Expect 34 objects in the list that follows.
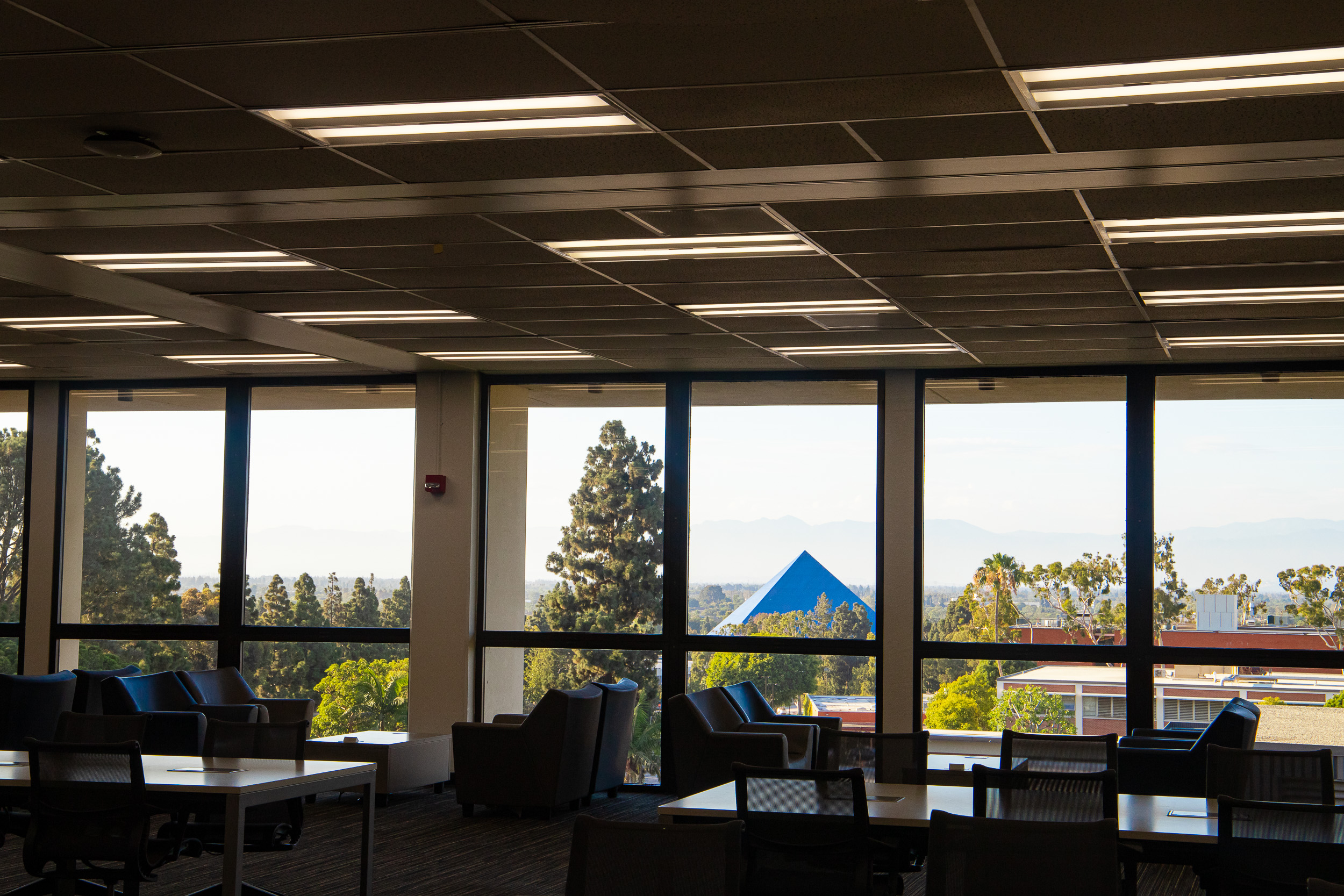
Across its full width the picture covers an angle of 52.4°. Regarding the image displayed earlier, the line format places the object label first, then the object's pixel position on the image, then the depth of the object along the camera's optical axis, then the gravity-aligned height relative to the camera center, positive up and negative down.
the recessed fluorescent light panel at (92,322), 8.40 +1.34
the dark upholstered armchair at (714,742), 8.35 -1.20
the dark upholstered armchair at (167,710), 8.40 -1.14
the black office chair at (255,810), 5.95 -1.20
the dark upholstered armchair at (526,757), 9.16 -1.44
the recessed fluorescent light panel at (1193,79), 3.80 +1.38
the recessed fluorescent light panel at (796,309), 7.55 +1.36
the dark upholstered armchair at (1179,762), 7.91 -1.19
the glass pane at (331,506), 11.19 +0.28
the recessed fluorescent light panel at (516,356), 9.74 +1.36
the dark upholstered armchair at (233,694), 9.97 -1.17
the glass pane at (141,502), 11.61 +0.29
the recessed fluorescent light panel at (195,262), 6.53 +1.34
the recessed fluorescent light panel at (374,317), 8.11 +1.34
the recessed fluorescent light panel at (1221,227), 5.53 +1.37
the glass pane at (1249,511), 9.51 +0.34
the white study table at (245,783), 5.31 -1.02
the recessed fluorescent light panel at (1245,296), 6.96 +1.36
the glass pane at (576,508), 10.73 +0.29
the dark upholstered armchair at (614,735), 9.85 -1.39
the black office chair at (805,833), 4.71 -0.98
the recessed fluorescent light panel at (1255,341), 8.47 +1.37
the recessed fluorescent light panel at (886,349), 9.06 +1.36
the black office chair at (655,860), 3.56 -0.82
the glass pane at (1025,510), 9.87 +0.32
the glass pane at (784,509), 10.34 +0.31
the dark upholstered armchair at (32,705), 9.90 -1.26
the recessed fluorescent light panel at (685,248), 6.07 +1.36
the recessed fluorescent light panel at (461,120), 4.32 +1.37
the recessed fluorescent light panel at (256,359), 10.13 +1.34
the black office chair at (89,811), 5.32 -1.08
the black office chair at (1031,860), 3.74 -0.84
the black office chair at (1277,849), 4.31 -0.91
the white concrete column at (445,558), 10.77 -0.13
